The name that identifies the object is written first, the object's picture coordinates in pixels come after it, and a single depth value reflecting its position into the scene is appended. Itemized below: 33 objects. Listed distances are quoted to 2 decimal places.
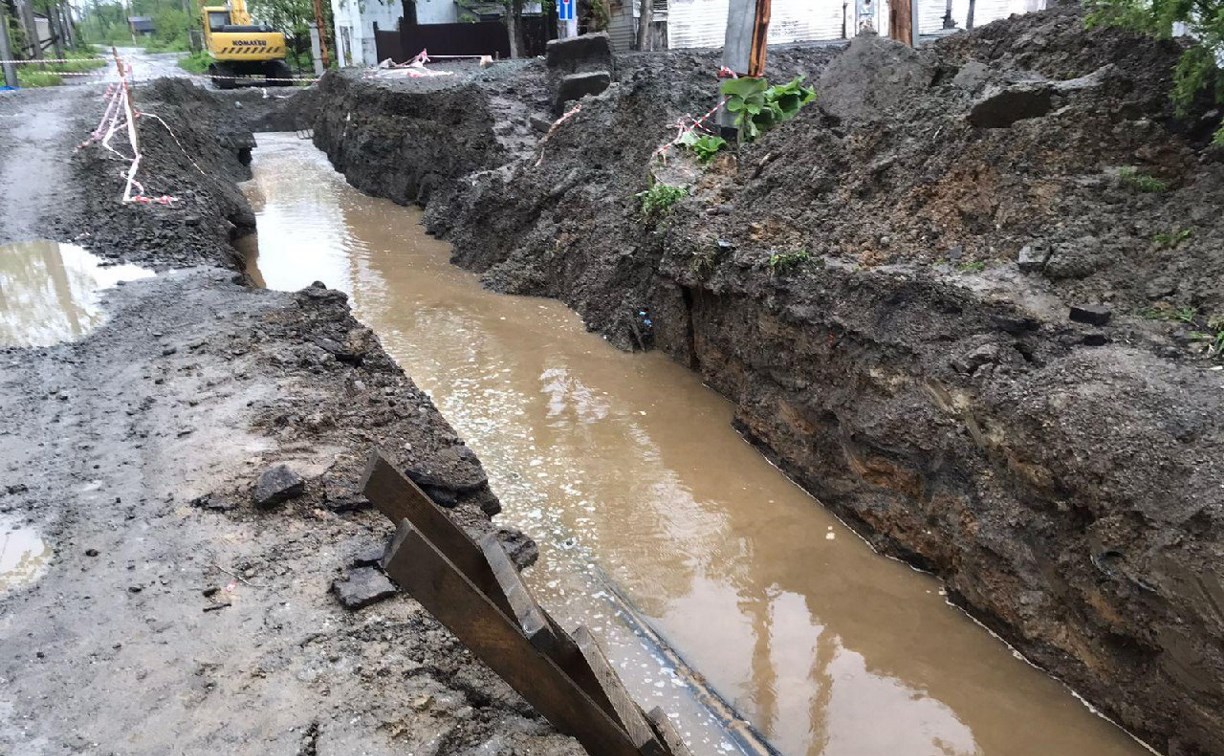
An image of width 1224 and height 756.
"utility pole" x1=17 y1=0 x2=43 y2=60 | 25.67
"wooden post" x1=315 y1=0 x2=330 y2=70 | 30.72
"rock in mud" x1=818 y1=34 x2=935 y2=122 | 7.72
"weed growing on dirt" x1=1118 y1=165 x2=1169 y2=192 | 5.47
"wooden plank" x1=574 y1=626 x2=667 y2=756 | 2.69
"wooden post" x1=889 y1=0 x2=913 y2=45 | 10.04
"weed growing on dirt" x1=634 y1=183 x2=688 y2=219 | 8.77
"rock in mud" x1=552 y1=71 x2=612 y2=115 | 13.73
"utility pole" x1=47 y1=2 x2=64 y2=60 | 39.08
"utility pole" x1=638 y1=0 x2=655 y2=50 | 19.58
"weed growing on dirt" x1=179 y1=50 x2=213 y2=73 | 35.50
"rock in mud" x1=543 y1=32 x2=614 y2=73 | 14.69
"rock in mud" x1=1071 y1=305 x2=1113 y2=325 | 4.88
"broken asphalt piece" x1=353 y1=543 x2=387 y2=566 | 3.71
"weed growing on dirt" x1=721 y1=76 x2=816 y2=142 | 9.62
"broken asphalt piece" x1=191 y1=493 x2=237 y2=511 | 4.07
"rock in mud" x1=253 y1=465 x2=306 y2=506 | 4.07
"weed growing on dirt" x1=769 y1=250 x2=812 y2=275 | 6.76
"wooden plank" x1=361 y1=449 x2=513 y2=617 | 3.07
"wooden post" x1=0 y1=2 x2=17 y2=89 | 20.25
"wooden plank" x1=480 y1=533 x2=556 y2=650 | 2.62
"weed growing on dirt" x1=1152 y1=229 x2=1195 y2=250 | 5.12
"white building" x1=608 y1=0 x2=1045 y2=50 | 19.25
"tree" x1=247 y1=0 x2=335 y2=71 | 32.34
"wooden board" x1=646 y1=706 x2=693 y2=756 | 2.98
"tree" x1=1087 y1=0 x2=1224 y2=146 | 4.98
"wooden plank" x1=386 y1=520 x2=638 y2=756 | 2.41
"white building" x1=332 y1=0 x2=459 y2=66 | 28.31
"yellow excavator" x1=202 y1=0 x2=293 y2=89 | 29.22
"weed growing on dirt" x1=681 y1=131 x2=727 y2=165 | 9.46
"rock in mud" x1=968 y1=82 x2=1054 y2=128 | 6.19
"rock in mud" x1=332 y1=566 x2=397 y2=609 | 3.43
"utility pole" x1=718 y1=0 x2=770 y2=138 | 9.56
